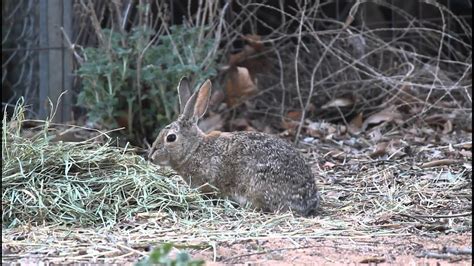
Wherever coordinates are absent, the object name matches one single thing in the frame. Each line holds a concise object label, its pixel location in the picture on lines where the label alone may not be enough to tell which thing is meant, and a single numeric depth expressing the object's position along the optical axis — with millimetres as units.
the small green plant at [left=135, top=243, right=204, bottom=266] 5535
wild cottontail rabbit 10672
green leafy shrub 14484
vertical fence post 16250
